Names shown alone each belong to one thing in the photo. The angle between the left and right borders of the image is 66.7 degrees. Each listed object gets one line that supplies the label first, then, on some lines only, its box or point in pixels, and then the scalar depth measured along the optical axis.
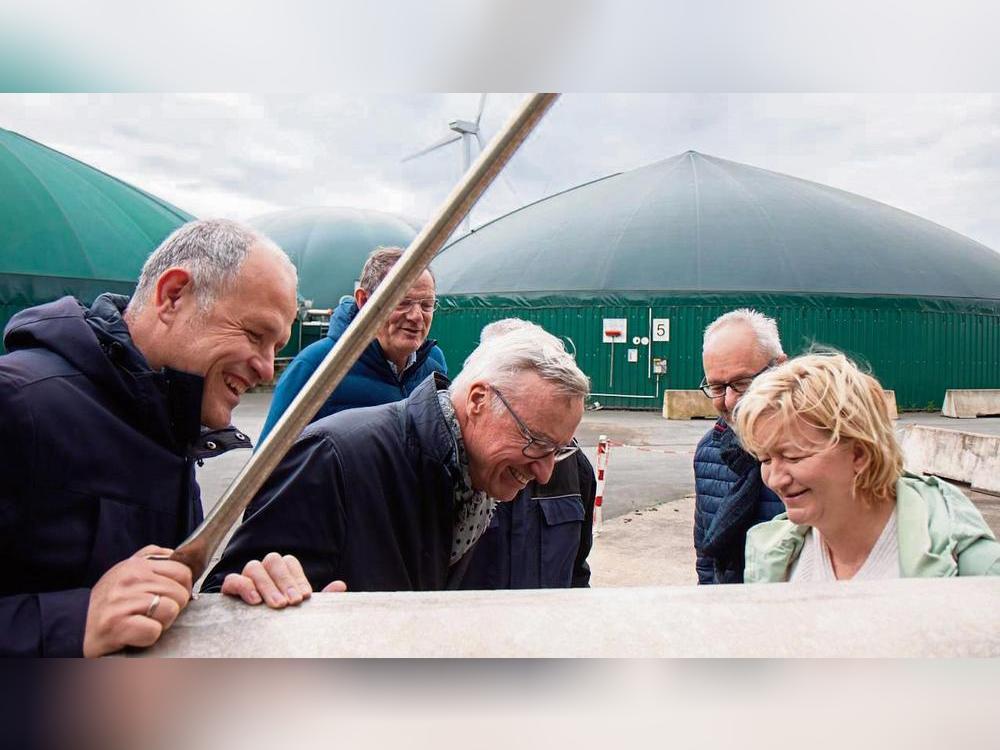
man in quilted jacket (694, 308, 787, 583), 2.59
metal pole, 0.76
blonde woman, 1.81
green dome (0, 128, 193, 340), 16.05
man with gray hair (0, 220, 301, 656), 0.87
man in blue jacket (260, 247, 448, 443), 2.96
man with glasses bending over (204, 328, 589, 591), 1.69
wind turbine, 24.12
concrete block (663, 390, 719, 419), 15.75
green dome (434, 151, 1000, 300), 19.53
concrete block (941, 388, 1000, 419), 17.41
